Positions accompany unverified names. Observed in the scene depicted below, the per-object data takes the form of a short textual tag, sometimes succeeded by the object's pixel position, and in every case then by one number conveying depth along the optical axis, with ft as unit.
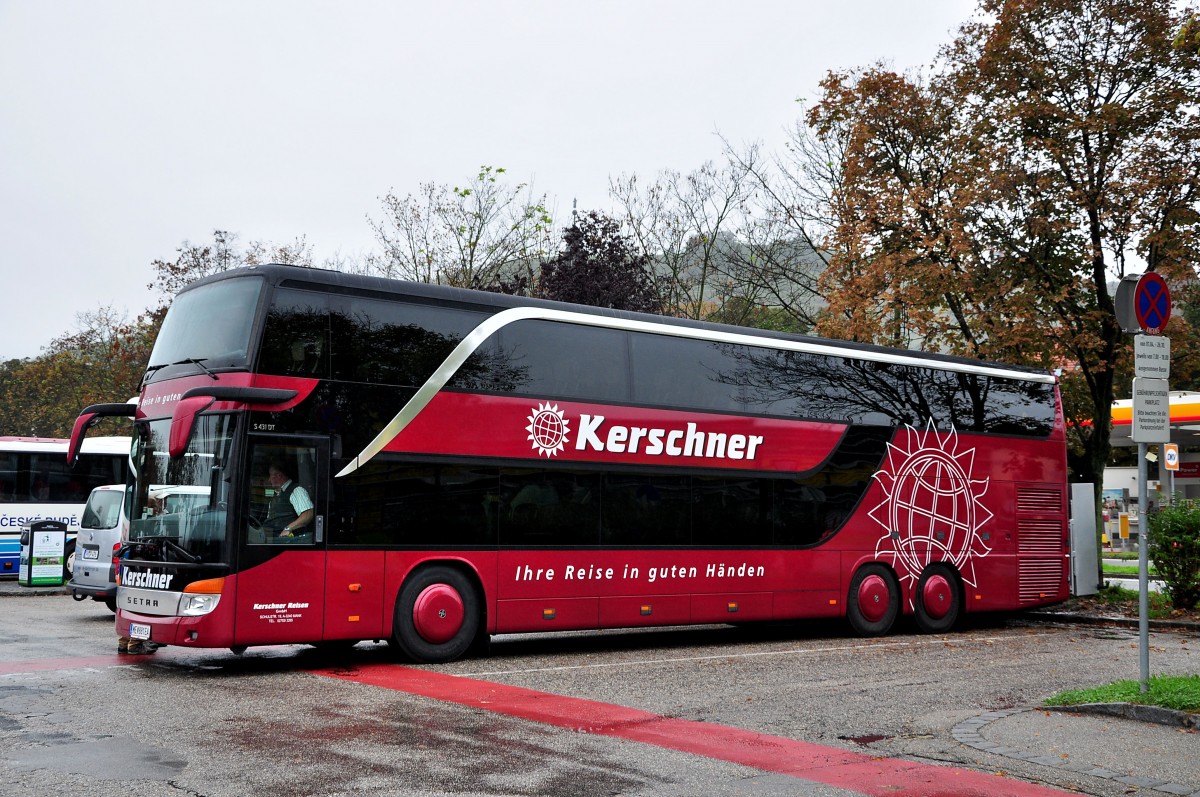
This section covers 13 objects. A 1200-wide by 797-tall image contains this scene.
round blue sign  33.47
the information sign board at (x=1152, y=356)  33.12
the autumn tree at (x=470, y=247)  124.47
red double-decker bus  39.42
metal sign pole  32.19
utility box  69.46
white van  62.49
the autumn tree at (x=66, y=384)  164.25
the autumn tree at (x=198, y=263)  136.67
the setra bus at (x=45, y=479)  93.66
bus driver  39.58
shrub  60.70
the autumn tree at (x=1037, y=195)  63.98
